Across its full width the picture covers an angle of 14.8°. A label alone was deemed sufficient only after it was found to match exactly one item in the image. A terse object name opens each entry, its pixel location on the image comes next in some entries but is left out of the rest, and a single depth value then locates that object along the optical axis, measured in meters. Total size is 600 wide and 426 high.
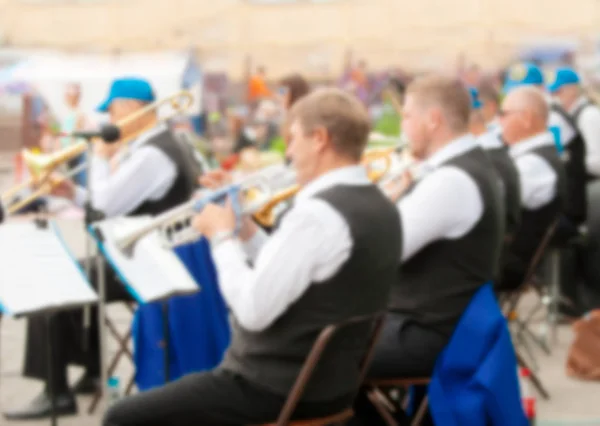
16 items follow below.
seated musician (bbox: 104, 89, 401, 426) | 6.15
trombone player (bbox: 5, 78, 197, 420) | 9.92
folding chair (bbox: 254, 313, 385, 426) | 6.08
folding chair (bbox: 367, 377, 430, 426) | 7.33
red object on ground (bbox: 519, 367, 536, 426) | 9.41
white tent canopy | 26.73
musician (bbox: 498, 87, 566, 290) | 10.84
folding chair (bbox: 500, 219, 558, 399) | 10.54
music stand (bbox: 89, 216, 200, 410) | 7.47
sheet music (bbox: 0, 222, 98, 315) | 7.34
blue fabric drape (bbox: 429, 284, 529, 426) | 6.71
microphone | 7.79
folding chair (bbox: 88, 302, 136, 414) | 10.25
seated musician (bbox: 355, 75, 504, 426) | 7.43
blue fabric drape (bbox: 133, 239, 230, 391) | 9.64
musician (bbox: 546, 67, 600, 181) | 14.73
